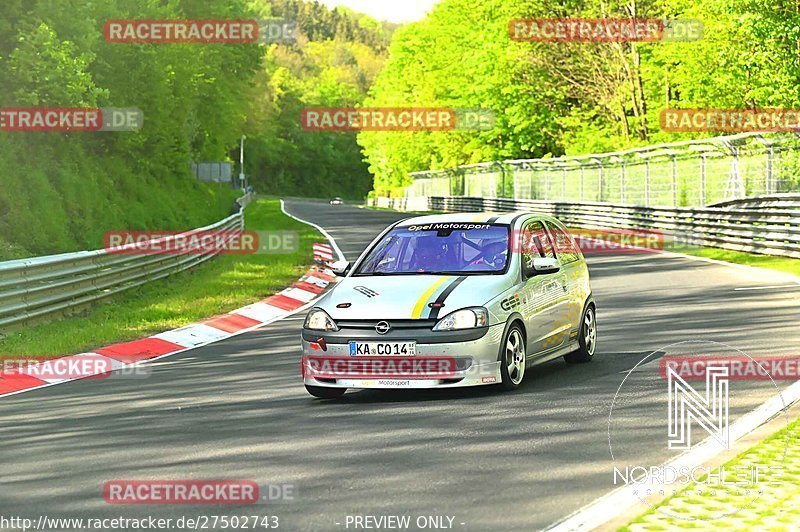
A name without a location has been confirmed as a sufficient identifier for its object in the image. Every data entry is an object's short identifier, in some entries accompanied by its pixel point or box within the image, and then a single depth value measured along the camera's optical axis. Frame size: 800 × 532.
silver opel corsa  10.45
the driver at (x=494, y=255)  11.58
